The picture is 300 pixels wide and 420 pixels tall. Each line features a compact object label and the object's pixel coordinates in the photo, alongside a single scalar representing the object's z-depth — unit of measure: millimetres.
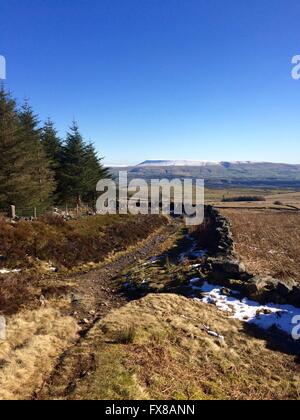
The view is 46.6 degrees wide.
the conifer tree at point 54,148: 46719
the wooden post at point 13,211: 32531
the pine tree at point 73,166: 46062
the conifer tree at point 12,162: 32656
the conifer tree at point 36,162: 36969
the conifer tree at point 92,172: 48250
